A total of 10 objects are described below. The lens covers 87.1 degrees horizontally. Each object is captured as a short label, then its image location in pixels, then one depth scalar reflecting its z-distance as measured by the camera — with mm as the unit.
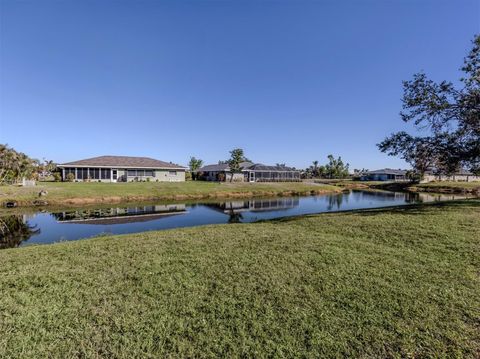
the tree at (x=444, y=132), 13203
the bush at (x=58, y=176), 36500
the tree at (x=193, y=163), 69188
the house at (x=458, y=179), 64200
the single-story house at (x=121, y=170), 36500
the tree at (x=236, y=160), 44531
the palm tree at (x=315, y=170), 87062
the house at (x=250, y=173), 50000
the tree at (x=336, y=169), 77581
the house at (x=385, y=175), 79688
